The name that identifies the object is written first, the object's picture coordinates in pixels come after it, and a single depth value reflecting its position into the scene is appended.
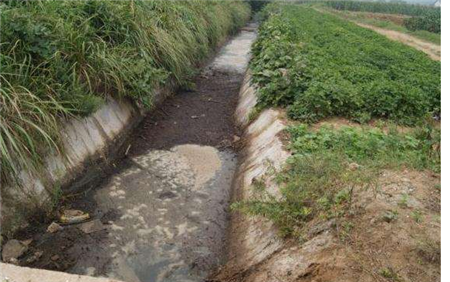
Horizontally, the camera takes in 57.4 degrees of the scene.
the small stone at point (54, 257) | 3.84
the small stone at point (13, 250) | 3.70
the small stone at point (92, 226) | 4.29
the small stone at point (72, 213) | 4.42
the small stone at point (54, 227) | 4.15
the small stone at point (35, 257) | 3.78
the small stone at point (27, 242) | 3.90
